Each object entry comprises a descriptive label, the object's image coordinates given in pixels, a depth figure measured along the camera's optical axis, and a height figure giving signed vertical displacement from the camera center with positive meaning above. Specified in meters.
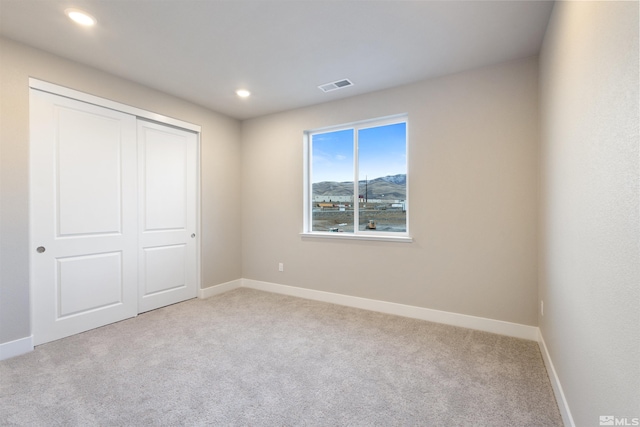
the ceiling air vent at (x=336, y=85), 3.30 +1.47
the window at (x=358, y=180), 3.60 +0.42
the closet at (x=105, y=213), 2.68 -0.01
